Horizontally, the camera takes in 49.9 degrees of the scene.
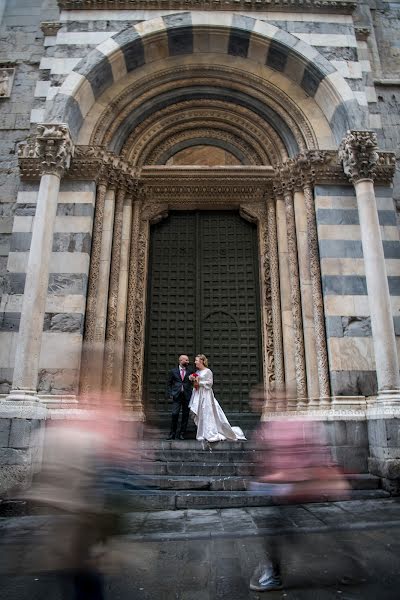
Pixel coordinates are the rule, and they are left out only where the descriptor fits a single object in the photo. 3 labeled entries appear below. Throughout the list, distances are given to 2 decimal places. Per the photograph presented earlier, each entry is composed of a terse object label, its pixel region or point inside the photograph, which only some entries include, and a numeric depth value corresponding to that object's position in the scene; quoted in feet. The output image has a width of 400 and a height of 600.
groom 26.40
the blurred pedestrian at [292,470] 11.92
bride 25.50
